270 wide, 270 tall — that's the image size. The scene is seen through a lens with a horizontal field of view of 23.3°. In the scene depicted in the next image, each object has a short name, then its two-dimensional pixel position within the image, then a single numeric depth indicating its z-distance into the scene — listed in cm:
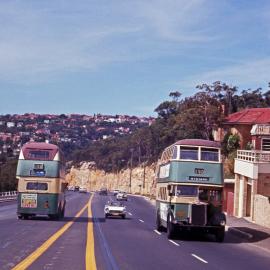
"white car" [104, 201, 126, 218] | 4691
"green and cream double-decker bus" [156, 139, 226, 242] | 2864
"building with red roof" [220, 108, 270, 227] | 4128
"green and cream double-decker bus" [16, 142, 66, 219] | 3859
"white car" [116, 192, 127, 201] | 9086
